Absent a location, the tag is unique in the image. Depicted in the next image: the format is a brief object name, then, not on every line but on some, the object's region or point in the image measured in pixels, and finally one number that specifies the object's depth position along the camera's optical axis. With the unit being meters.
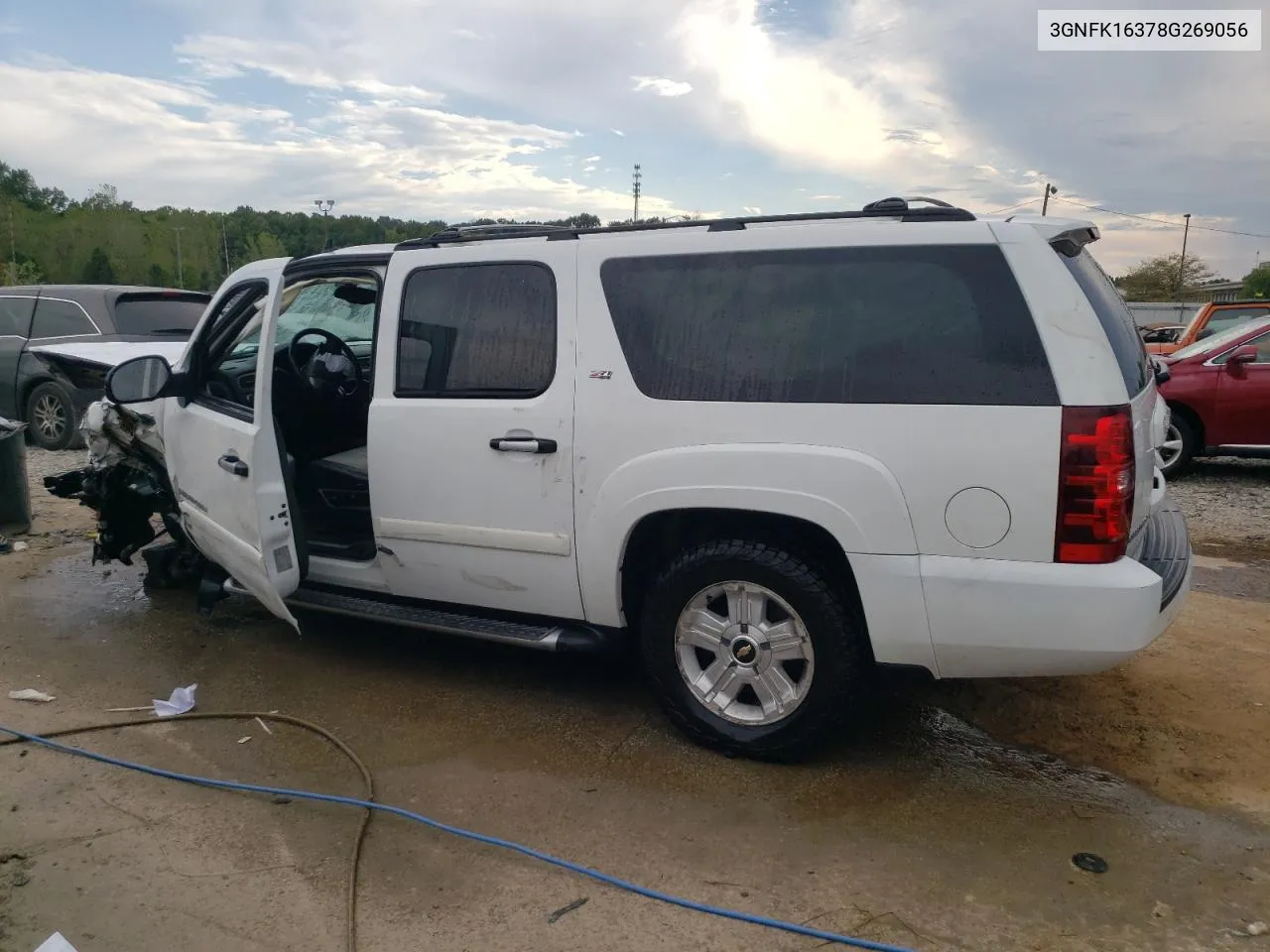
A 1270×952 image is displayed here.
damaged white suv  2.94
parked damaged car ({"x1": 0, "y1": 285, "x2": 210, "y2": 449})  9.54
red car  8.56
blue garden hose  2.57
